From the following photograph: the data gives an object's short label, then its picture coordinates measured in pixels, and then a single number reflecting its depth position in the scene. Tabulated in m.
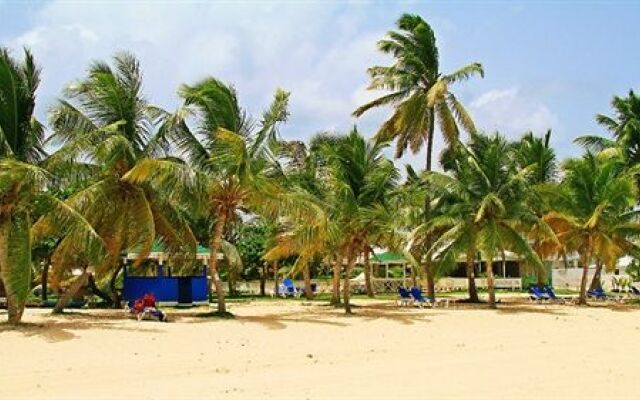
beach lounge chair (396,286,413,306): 26.68
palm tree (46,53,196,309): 18.45
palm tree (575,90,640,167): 34.00
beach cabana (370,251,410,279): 44.99
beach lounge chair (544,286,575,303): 29.70
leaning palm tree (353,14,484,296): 28.50
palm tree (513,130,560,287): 26.25
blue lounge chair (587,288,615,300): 31.81
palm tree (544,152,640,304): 26.77
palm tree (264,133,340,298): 20.55
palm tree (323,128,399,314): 22.06
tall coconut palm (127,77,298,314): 18.70
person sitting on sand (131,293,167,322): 18.52
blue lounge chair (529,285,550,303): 29.41
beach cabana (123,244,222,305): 24.05
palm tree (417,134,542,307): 24.92
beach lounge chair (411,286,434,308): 26.16
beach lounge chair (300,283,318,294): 37.63
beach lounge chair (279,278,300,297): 35.97
